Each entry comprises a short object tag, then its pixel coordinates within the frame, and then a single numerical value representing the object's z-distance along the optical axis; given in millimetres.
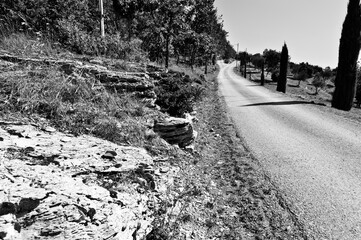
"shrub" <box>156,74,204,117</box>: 5664
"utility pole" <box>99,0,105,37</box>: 7466
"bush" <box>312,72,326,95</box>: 38875
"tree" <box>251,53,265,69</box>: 63250
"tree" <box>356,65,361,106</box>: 32528
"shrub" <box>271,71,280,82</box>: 44906
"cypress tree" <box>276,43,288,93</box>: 26484
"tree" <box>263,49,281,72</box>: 49594
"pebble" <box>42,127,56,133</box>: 2512
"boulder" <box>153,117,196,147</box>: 4121
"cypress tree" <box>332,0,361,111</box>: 13000
